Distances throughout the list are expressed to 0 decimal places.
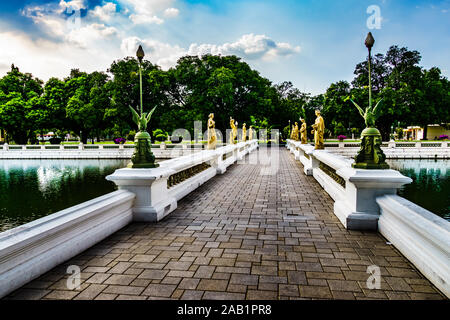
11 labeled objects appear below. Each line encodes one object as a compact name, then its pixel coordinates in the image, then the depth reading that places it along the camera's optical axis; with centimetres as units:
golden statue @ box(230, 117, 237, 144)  1993
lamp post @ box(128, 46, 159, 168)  530
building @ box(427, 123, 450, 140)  4766
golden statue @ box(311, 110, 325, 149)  1071
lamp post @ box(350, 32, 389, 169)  459
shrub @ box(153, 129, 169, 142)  3853
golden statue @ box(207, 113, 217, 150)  1207
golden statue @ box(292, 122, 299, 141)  2609
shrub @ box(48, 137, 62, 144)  3739
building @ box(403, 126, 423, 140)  6034
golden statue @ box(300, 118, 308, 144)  1560
